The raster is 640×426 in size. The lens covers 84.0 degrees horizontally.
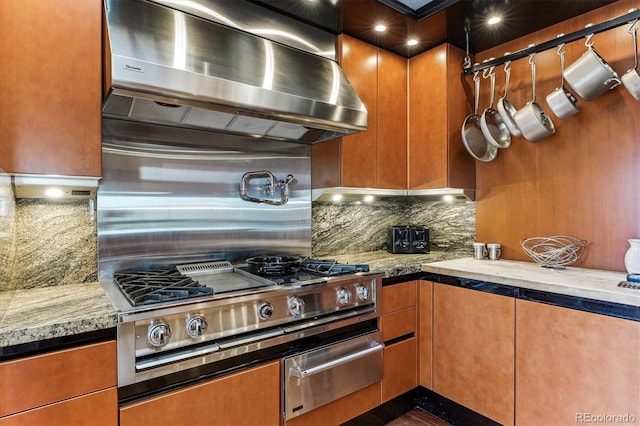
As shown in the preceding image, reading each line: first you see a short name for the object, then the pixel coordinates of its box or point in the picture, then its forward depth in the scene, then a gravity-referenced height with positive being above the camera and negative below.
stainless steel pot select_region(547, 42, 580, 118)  1.93 +0.60
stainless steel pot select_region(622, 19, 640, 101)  1.68 +0.63
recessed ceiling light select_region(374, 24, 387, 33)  2.10 +1.10
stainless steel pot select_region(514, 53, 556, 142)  2.04 +0.52
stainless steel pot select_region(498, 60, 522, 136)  2.17 +0.60
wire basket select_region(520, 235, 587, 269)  1.97 -0.23
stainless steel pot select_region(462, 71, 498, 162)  2.33 +0.47
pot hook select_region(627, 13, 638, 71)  1.73 +0.83
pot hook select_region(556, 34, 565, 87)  1.97 +0.86
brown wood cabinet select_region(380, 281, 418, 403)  1.98 -0.74
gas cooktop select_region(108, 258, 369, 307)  1.31 -0.30
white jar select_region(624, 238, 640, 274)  1.70 -0.23
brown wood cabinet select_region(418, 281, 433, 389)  2.10 -0.73
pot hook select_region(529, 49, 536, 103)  2.10 +0.83
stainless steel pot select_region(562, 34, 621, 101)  1.74 +0.68
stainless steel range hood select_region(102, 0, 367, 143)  1.31 +0.55
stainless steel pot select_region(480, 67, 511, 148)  2.26 +0.55
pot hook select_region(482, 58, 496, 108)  2.32 +0.90
